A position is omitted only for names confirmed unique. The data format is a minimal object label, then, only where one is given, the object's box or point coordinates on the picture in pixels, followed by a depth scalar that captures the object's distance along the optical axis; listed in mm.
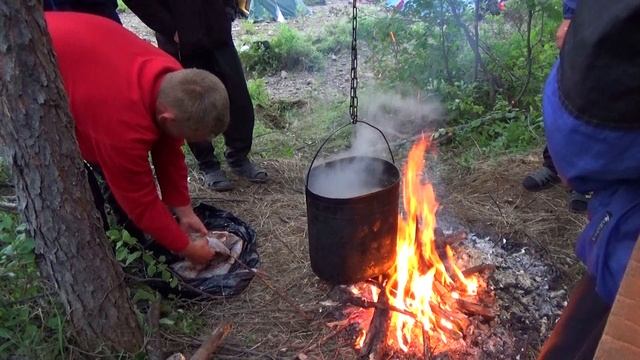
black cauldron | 2592
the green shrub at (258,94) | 6316
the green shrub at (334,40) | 8391
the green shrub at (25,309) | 2232
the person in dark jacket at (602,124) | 1005
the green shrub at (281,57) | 7852
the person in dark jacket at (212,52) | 3707
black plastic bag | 2969
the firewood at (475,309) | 2711
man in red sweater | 2432
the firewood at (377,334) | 2576
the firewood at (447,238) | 3227
